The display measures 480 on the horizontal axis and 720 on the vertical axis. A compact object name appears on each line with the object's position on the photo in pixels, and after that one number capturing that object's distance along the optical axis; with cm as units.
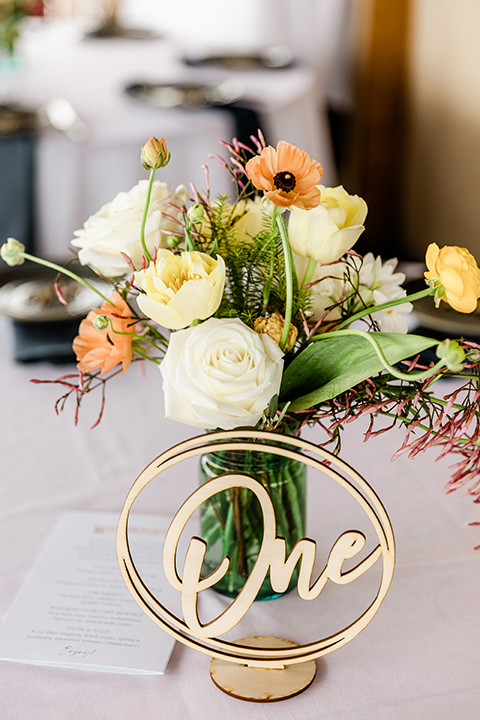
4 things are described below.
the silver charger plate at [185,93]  213
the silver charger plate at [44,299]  111
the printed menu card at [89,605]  65
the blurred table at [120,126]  203
